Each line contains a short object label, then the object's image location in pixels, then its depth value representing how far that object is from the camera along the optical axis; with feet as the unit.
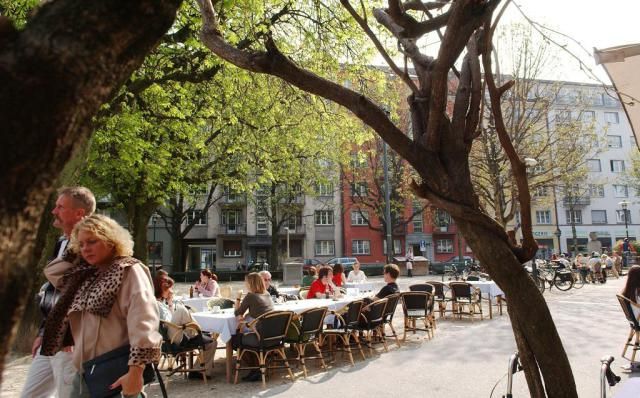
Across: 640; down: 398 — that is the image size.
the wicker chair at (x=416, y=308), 34.01
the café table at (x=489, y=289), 44.11
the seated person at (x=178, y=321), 23.85
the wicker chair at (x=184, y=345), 23.85
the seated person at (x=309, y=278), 48.88
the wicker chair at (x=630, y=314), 24.02
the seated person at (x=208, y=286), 40.55
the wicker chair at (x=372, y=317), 29.68
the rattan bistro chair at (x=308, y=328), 25.90
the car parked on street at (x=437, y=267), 129.80
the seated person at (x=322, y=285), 36.22
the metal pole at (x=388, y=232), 81.20
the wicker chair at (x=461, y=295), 43.19
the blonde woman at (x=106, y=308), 9.60
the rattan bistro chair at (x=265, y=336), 23.91
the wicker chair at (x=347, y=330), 28.40
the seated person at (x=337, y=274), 43.62
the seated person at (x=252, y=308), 24.50
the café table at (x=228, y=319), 24.98
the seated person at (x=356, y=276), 53.11
